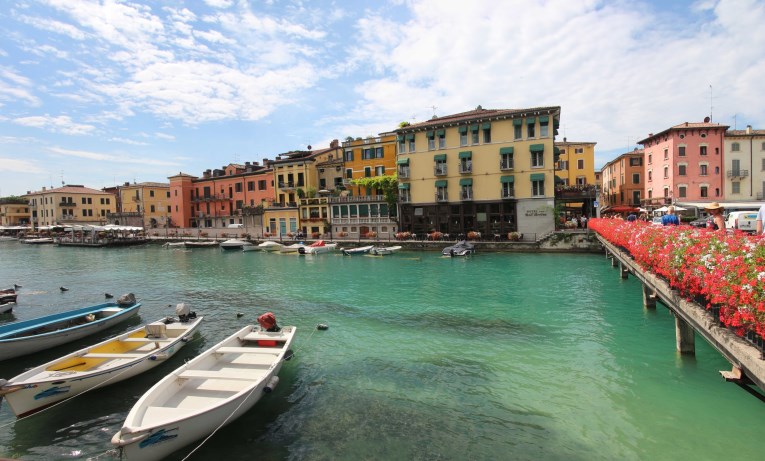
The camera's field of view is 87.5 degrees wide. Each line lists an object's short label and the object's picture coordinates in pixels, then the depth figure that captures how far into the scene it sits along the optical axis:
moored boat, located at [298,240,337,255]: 46.08
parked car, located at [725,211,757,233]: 26.83
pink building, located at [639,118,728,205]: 49.38
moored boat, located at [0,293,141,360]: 13.02
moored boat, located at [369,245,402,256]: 43.00
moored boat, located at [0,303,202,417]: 8.92
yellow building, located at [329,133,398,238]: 54.22
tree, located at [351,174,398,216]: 53.09
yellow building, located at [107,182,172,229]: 87.19
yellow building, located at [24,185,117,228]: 97.00
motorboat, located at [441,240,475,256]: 39.31
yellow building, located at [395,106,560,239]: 43.97
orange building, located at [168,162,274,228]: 71.50
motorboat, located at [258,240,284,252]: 53.53
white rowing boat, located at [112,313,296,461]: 7.02
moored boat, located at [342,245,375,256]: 44.06
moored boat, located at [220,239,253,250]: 54.53
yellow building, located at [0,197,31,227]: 111.12
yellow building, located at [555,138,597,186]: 64.88
